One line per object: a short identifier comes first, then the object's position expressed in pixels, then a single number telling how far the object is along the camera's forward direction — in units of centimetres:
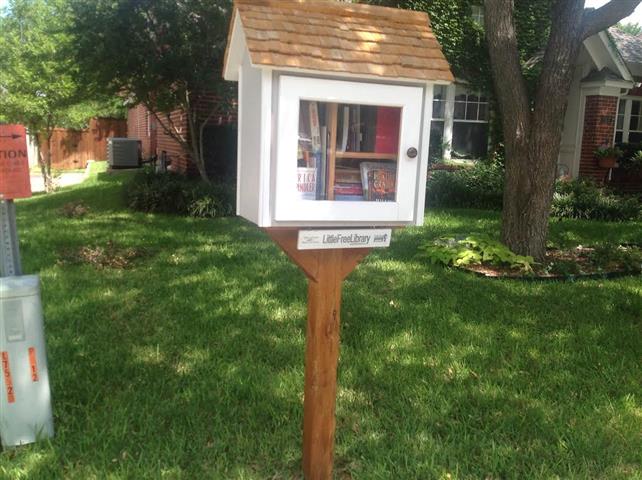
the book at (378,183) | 246
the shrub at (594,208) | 1069
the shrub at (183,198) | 983
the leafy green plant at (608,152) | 1313
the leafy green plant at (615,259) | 652
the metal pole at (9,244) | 304
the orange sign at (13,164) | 292
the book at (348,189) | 243
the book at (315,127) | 237
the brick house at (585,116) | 1314
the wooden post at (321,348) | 255
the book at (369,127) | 246
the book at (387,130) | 245
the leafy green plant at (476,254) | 648
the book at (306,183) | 234
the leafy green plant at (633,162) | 1330
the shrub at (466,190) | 1157
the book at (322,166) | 240
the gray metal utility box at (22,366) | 296
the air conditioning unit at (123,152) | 1947
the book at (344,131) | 243
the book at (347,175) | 245
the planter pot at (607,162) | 1322
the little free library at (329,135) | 225
